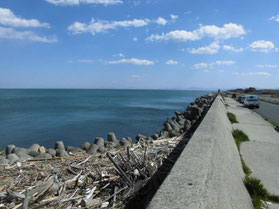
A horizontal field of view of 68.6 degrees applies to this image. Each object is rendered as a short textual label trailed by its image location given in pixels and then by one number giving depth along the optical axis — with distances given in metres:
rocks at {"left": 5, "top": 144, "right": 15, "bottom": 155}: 8.42
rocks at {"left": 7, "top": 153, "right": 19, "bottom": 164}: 6.10
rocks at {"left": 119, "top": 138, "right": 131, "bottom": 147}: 9.21
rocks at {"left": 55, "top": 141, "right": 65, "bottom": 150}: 8.99
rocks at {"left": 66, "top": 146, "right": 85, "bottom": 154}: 8.23
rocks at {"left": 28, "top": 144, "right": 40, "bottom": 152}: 8.31
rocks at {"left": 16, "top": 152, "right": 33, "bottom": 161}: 6.51
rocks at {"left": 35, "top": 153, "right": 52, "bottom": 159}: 6.47
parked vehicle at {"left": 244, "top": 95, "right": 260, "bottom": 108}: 21.34
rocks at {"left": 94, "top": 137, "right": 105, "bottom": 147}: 9.24
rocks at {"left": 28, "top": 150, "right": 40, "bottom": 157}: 7.70
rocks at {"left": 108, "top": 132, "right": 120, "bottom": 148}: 10.47
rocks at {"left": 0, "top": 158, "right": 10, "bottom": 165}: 5.60
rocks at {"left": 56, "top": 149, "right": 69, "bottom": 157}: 7.25
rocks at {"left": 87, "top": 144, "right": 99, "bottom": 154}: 7.25
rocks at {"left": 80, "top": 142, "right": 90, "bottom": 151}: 9.01
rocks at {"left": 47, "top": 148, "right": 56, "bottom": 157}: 7.88
